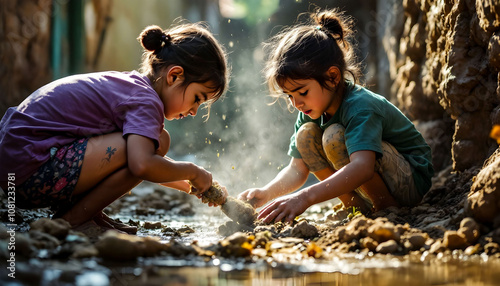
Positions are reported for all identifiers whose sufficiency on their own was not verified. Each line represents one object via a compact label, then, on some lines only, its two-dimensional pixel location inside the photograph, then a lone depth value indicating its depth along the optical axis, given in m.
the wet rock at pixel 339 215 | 4.47
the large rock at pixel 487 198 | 3.95
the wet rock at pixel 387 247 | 3.95
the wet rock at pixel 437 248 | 3.94
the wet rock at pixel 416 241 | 3.96
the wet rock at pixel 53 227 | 3.95
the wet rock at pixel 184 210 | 4.90
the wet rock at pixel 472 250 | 3.91
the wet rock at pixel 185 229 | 4.35
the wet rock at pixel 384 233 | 3.97
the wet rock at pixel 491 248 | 3.90
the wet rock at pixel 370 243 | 3.96
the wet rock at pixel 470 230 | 3.94
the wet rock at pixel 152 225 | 4.41
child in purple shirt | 4.10
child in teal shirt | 4.23
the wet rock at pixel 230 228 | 4.26
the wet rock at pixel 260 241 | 4.02
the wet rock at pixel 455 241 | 3.93
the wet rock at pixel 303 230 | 4.12
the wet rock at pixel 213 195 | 4.27
